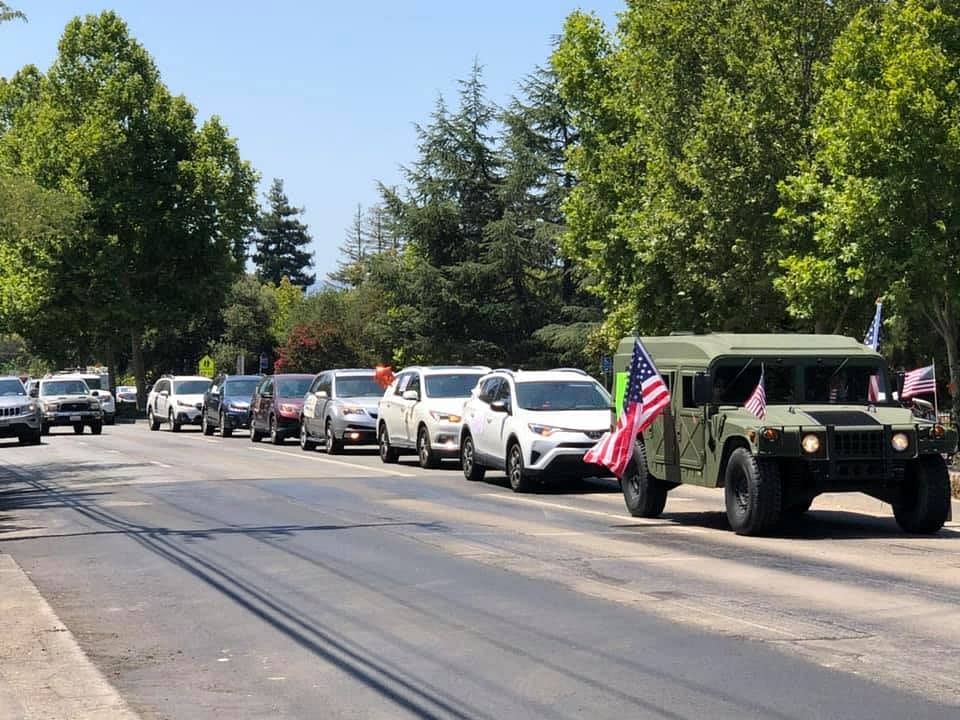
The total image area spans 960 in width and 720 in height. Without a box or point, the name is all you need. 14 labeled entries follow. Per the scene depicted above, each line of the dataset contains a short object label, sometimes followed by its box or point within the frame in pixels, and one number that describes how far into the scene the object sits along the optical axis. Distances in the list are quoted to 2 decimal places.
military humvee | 15.12
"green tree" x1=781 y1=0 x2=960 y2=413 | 26.69
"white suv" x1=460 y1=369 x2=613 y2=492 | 22.05
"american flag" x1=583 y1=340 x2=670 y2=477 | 17.03
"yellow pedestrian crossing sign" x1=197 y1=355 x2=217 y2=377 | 76.56
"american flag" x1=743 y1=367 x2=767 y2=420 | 15.78
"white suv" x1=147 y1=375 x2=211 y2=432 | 51.66
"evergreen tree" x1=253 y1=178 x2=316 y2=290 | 164.62
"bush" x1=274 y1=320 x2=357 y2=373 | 87.94
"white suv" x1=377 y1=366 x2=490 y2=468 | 27.53
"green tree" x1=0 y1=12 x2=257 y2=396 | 67.81
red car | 39.09
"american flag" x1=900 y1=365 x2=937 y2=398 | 23.77
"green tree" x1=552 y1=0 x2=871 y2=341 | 36.62
